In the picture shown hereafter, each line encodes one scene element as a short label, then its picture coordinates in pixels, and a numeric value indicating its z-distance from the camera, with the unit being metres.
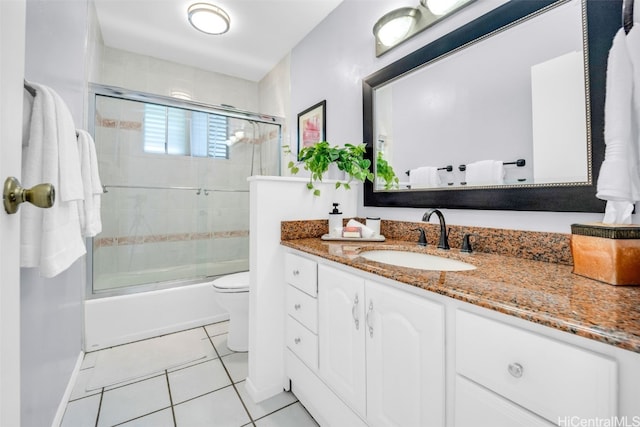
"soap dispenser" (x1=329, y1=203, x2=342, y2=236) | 1.56
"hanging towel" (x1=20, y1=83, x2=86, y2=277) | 0.75
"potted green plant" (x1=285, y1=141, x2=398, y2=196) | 1.61
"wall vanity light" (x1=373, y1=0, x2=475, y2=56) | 1.31
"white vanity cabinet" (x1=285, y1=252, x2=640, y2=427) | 0.48
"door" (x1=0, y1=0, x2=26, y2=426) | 0.42
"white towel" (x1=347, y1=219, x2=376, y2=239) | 1.49
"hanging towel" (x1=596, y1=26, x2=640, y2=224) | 0.75
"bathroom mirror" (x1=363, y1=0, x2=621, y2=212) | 0.91
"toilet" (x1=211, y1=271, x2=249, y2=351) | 1.84
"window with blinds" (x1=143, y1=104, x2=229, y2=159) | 2.59
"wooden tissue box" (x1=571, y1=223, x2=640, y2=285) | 0.66
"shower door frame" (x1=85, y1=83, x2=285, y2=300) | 1.95
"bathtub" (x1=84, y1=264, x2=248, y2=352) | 1.88
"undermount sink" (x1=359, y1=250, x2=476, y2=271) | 1.17
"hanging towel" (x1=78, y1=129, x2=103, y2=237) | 1.20
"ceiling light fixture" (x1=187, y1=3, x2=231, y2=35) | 2.06
